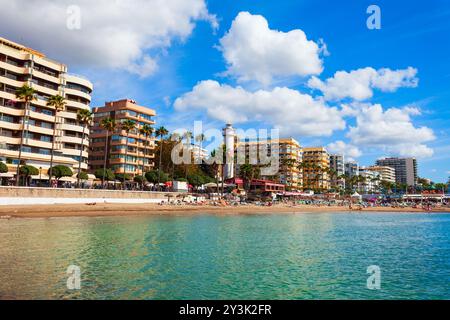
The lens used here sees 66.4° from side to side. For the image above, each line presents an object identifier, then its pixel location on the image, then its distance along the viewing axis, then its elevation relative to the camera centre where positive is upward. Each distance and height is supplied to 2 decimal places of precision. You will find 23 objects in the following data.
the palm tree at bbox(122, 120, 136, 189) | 82.25 +16.01
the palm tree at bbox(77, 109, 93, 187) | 67.81 +15.00
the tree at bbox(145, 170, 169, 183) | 86.97 +4.23
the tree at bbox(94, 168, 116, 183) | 76.19 +3.90
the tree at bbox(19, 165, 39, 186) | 57.78 +3.26
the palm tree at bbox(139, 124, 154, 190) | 87.62 +15.97
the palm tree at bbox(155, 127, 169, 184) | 93.94 +16.85
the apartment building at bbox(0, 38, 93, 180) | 67.25 +16.70
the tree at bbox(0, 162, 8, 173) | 53.19 +3.36
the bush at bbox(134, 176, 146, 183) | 86.61 +3.40
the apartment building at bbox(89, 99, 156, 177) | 99.06 +15.15
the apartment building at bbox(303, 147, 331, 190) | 185.74 +9.39
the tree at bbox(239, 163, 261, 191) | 115.47 +7.67
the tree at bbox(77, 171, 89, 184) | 69.68 +3.12
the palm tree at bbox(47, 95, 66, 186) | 62.00 +16.08
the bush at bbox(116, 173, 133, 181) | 91.62 +4.27
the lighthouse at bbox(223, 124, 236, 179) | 165.75 +25.68
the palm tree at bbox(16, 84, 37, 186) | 56.69 +16.00
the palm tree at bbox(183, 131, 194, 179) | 121.31 +20.25
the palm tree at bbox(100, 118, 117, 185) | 73.81 +14.56
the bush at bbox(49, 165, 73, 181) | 63.53 +3.62
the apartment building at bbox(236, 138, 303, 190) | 175.73 +22.30
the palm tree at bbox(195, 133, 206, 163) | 127.50 +20.65
